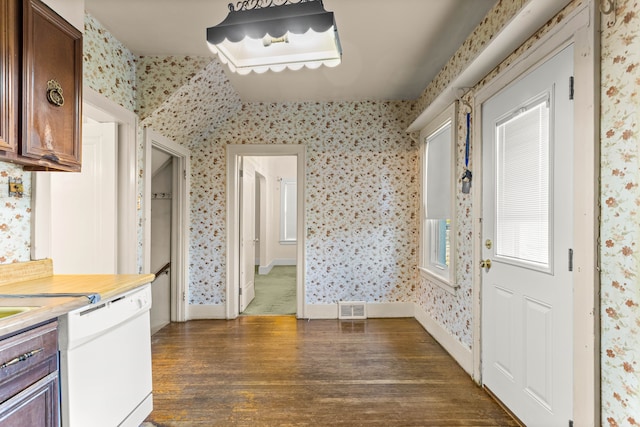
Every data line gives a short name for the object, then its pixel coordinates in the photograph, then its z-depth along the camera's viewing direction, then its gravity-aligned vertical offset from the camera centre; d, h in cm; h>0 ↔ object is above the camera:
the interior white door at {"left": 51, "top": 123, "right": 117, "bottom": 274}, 250 +2
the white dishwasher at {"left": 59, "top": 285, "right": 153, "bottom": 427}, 130 -70
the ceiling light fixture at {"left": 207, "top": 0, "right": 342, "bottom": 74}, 127 +76
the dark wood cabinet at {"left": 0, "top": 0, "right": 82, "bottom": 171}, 139 +59
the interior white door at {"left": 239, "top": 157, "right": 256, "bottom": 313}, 402 -27
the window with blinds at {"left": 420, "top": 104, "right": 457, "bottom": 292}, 286 +14
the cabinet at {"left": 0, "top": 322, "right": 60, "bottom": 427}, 104 -59
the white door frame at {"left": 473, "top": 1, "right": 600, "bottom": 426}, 136 +2
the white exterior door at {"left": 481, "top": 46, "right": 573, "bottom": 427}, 157 -18
